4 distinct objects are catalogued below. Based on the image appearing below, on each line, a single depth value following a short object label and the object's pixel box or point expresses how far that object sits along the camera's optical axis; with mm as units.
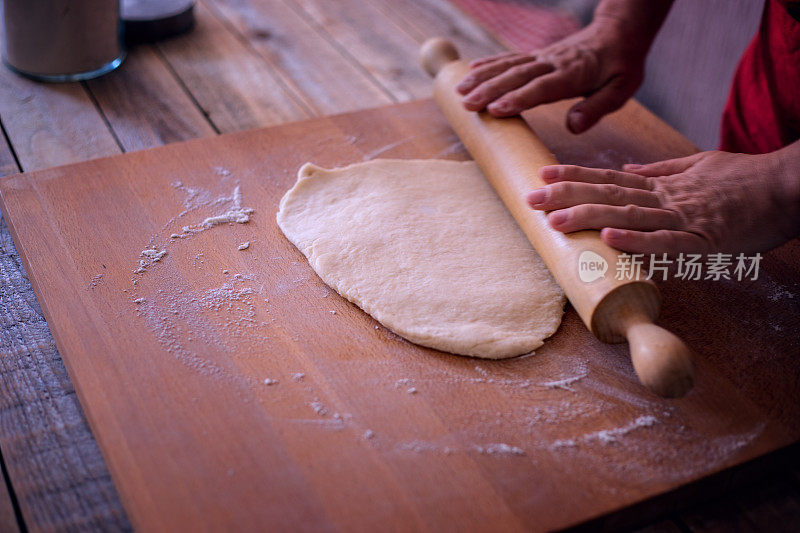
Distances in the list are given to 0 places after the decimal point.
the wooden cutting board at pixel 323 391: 969
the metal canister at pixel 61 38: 1747
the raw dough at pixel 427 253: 1200
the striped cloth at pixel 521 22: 2462
